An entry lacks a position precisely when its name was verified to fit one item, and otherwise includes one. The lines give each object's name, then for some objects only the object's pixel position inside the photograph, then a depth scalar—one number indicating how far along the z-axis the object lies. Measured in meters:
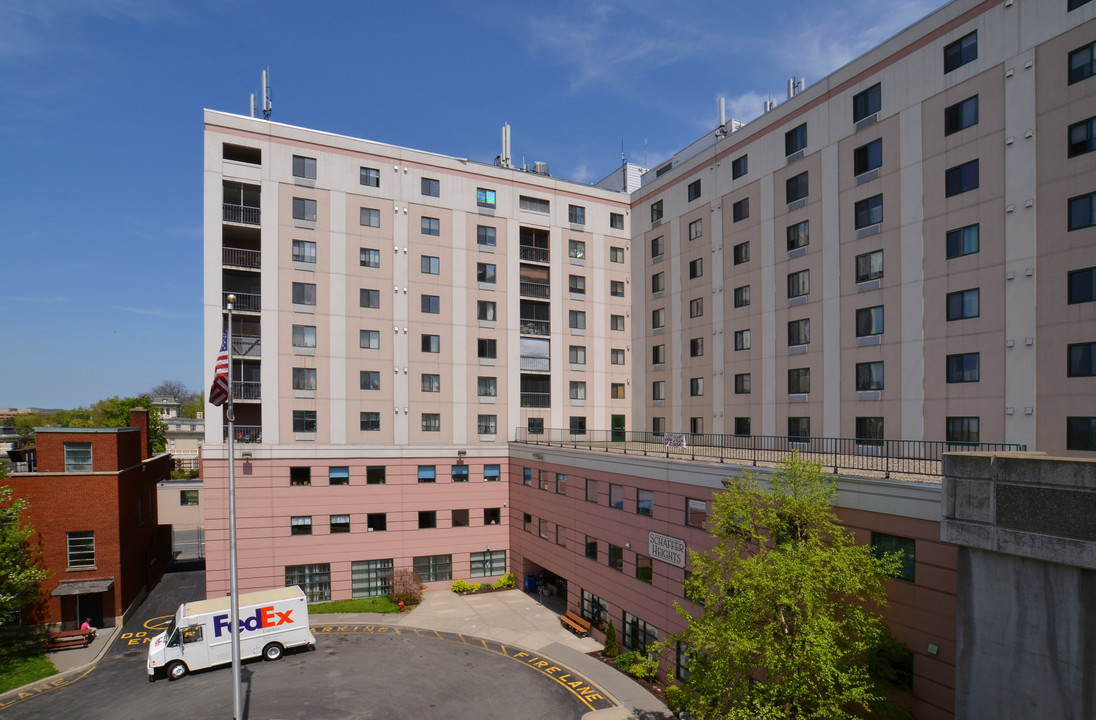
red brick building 31.83
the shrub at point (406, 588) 36.72
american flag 20.88
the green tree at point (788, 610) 14.33
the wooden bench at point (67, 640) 29.52
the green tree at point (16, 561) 27.34
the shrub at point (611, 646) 28.36
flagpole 19.92
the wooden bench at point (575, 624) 31.20
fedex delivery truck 26.36
